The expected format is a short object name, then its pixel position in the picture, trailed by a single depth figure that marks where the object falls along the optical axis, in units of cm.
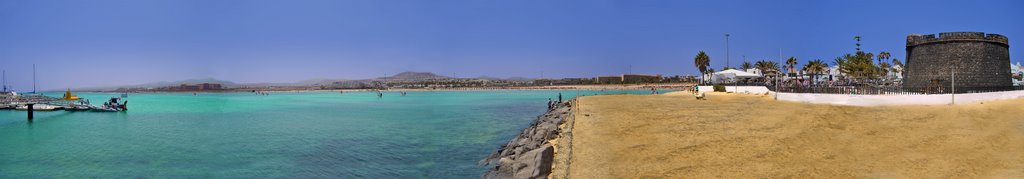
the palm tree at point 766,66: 7556
